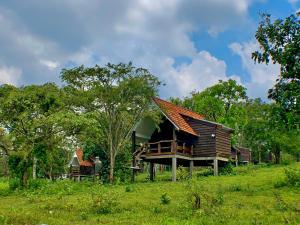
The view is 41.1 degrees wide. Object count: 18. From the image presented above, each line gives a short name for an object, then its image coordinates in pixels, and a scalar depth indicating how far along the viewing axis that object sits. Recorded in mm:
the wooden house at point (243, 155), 61078
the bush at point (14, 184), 25866
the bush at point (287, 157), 63594
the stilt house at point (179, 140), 33406
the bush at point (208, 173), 37312
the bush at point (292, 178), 20047
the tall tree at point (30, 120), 25109
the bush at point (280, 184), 20297
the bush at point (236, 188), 20156
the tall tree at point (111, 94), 30562
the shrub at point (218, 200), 14648
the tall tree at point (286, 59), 14375
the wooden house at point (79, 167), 61941
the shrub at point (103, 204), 14508
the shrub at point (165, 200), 16344
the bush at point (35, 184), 25786
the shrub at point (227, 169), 36588
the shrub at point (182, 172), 18731
